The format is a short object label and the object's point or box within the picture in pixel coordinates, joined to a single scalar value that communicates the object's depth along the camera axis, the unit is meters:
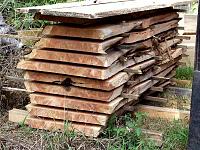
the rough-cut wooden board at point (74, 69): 3.52
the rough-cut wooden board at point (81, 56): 3.50
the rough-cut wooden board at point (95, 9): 3.29
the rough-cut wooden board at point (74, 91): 3.61
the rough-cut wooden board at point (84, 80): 3.56
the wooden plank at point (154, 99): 4.44
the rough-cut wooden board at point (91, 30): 3.50
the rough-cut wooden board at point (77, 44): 3.49
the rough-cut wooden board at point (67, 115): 3.64
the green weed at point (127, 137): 3.55
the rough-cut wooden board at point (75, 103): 3.61
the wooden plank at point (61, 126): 3.67
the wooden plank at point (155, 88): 4.49
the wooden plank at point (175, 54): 4.94
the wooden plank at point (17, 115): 4.04
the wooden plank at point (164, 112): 4.28
